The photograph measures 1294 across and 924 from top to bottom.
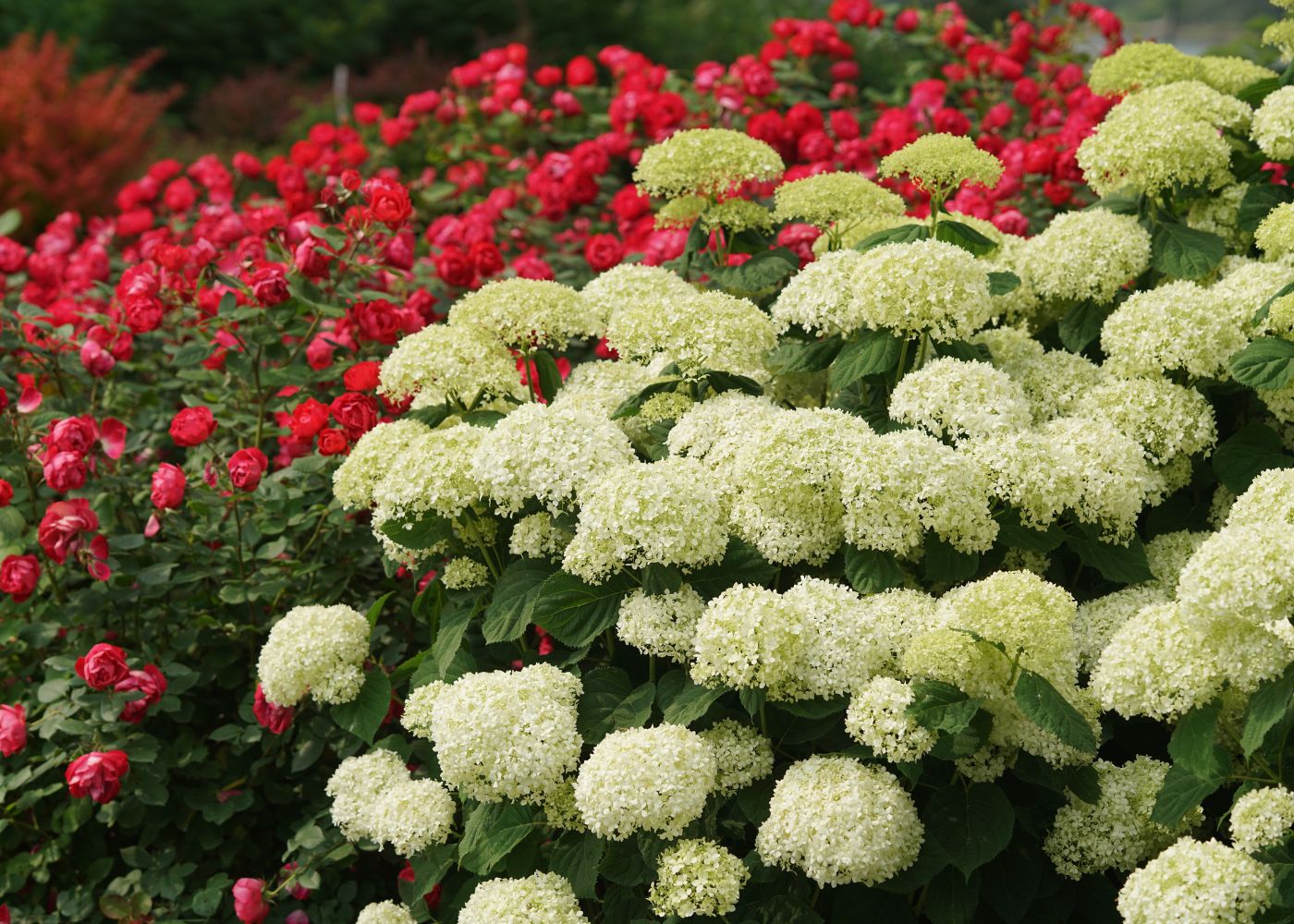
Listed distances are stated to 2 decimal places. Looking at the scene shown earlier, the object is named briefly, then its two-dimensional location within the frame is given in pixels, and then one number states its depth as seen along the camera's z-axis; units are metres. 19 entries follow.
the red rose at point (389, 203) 3.45
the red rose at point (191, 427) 3.31
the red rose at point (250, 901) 3.02
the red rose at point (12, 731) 3.14
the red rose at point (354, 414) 3.13
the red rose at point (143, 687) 3.11
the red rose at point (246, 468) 3.24
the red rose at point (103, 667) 3.02
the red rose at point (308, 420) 3.26
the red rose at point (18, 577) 3.23
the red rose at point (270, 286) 3.40
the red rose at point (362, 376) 3.21
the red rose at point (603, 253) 4.05
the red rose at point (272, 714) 3.09
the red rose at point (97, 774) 3.00
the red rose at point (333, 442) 3.18
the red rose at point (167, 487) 3.27
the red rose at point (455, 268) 3.85
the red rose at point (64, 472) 3.20
